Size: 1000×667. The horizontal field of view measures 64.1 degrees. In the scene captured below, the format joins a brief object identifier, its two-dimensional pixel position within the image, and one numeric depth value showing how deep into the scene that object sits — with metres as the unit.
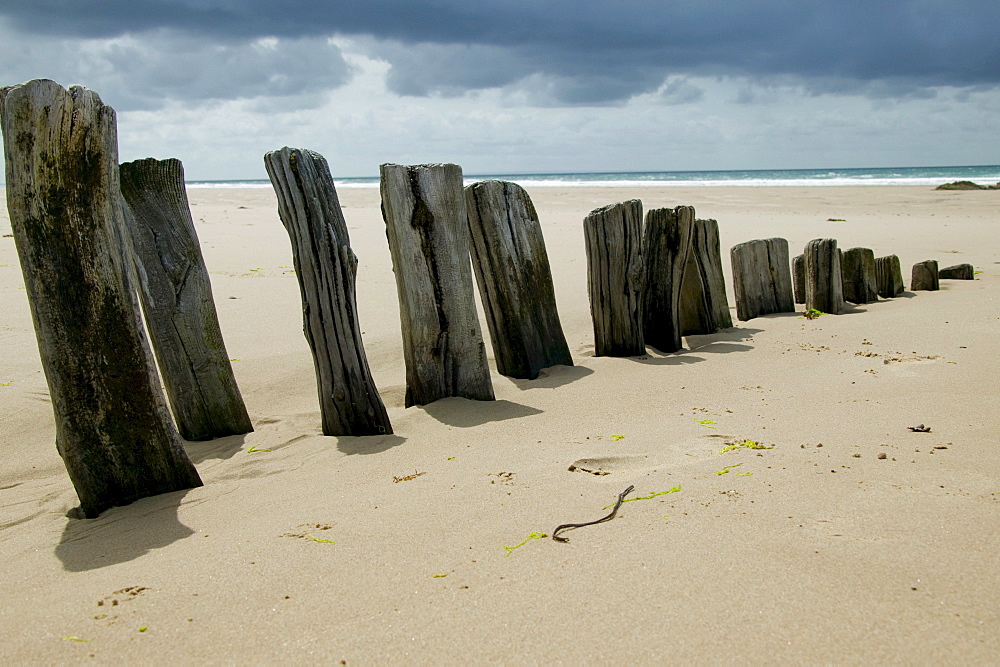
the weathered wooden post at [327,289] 3.92
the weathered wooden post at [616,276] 5.44
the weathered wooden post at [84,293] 3.04
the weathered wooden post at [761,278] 6.76
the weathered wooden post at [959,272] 8.42
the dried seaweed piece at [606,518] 2.53
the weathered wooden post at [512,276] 5.15
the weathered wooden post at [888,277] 7.58
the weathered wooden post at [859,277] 7.28
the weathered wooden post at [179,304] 4.18
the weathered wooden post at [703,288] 6.34
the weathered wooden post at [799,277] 7.45
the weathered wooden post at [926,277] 7.81
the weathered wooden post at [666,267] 5.78
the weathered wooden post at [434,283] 4.48
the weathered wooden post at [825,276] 6.77
